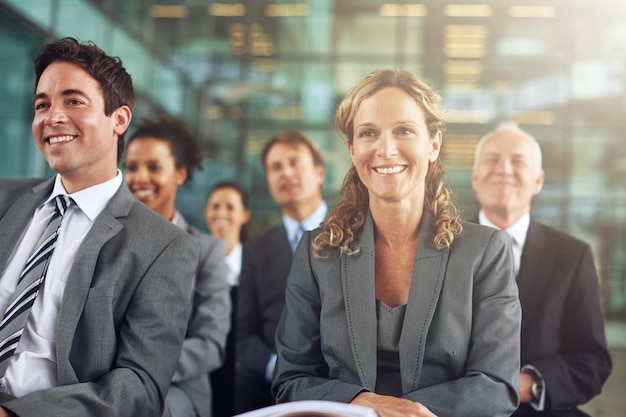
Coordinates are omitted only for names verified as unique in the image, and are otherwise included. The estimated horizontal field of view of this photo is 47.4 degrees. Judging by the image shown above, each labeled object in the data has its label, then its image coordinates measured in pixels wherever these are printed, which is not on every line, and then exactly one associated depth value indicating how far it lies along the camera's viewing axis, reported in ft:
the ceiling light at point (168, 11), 28.04
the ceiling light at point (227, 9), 27.27
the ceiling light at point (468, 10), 22.91
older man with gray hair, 7.71
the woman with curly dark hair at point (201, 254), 9.15
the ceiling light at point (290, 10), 26.81
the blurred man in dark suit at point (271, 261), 11.02
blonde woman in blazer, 5.82
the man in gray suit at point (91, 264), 6.34
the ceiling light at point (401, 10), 25.00
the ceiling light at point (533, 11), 23.39
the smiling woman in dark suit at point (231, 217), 16.87
